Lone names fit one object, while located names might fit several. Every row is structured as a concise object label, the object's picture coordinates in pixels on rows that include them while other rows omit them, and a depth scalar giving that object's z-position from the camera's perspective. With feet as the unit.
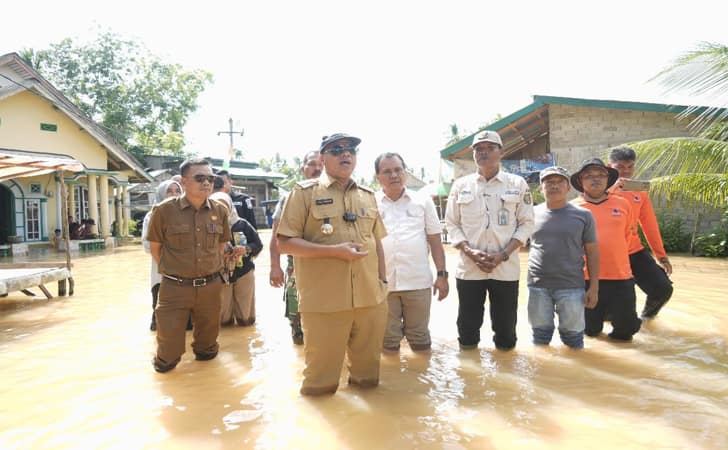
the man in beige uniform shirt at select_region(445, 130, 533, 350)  14.03
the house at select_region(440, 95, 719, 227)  44.73
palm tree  27.81
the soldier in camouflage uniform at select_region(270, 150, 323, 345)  15.40
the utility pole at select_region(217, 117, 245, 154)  114.86
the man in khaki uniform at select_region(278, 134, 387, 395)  10.58
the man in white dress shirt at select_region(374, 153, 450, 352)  14.10
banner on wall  50.33
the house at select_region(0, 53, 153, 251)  55.62
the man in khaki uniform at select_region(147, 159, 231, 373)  13.55
